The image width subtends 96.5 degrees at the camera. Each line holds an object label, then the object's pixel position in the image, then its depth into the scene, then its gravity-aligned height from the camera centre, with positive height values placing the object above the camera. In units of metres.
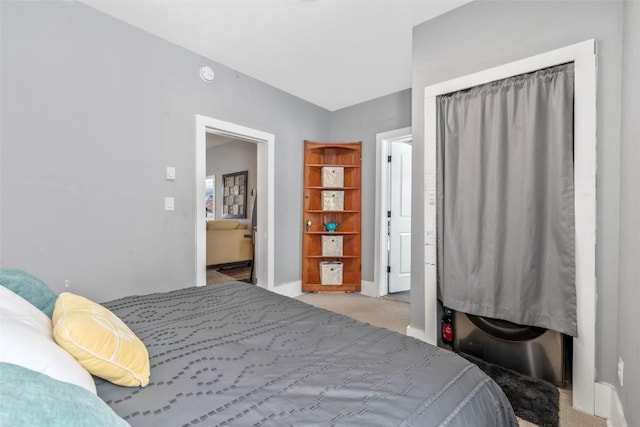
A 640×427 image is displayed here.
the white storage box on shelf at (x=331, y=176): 4.06 +0.52
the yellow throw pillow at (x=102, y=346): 0.75 -0.38
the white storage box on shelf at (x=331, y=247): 4.07 -0.50
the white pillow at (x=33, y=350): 0.58 -0.30
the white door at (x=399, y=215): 3.96 -0.04
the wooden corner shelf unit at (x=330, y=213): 4.02 -0.07
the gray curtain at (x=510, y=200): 1.72 +0.09
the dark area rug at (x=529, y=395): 1.60 -1.11
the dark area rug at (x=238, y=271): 4.86 -1.11
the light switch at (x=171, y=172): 2.61 +0.36
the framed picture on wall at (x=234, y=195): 6.26 +0.39
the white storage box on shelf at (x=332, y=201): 4.08 +0.16
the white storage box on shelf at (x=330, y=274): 4.04 -0.88
